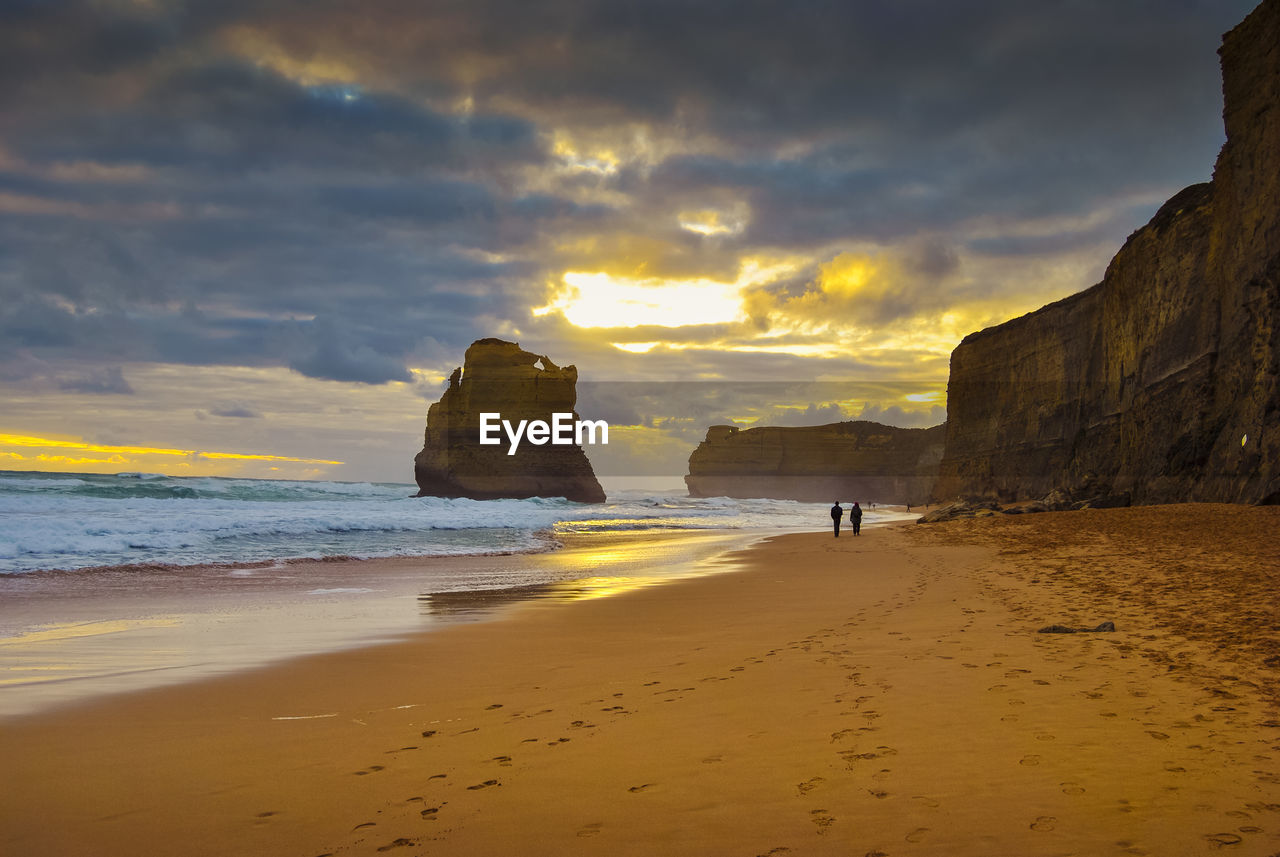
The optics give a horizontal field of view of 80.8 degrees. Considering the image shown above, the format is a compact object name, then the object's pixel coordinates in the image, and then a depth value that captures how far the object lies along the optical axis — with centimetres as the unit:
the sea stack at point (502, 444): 7094
